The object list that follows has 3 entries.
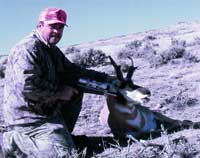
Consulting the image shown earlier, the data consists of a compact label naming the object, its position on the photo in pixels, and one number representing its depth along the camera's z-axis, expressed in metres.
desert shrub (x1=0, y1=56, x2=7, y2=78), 14.77
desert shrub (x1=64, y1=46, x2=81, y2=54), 20.55
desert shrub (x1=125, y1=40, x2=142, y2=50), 18.20
